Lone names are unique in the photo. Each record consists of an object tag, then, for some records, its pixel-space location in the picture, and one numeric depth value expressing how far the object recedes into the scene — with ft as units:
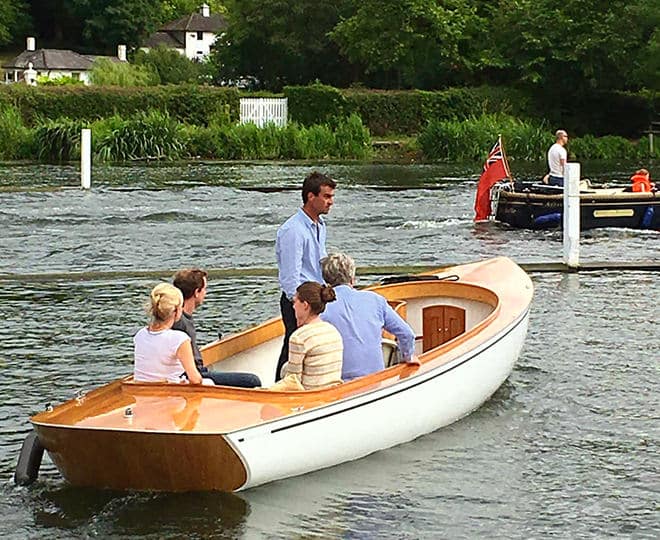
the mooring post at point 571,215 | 61.00
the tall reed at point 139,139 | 158.20
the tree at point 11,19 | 329.11
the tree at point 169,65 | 286.25
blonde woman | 28.84
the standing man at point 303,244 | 31.91
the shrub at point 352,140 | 171.22
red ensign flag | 89.56
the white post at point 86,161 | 111.14
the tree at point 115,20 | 326.65
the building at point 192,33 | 418.92
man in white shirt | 85.25
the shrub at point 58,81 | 226.38
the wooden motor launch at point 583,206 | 82.28
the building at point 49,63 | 308.40
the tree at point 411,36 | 207.51
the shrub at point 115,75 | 199.72
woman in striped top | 29.43
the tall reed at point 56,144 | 157.99
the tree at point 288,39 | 226.38
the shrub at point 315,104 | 189.67
